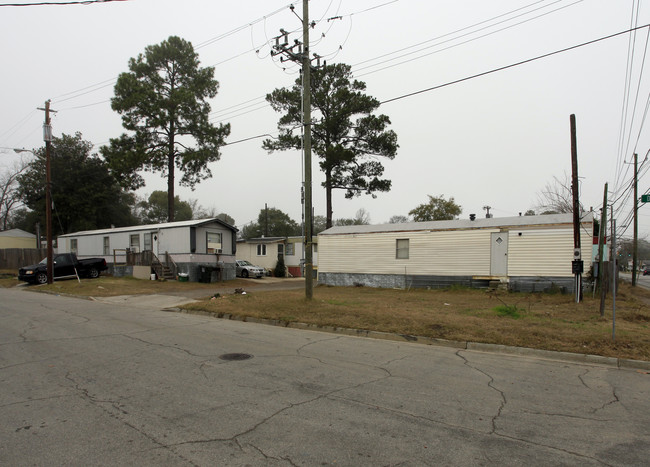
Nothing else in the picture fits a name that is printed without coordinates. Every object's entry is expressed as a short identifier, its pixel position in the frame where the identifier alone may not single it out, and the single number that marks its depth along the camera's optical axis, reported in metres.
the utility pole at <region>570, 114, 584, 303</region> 15.32
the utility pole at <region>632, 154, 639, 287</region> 25.53
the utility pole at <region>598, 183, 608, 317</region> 10.35
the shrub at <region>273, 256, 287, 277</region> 36.59
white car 33.47
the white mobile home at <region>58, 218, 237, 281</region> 25.95
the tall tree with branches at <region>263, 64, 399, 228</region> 29.27
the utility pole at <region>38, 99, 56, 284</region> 21.70
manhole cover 6.88
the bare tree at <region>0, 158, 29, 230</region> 57.81
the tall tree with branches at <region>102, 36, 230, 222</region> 31.70
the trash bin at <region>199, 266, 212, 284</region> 25.79
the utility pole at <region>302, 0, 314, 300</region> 13.15
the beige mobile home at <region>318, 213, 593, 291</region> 17.92
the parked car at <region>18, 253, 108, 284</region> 23.22
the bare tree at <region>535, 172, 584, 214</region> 33.72
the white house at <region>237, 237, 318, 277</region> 37.81
